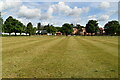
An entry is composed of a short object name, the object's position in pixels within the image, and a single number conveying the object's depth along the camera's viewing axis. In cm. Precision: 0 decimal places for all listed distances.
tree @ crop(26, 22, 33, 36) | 8715
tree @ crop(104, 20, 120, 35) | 8684
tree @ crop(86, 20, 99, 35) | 8962
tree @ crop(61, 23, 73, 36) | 10385
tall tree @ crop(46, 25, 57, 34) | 10406
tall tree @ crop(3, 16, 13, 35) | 6679
